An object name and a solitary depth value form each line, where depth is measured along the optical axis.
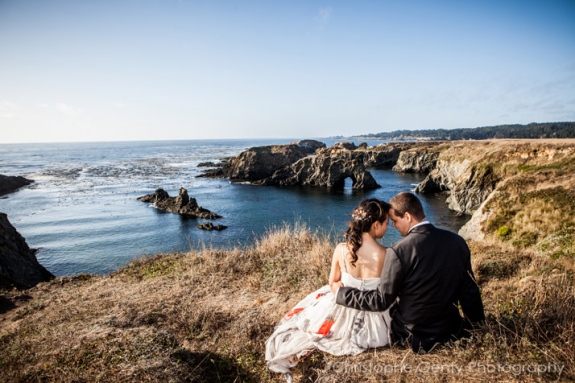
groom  3.70
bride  4.29
